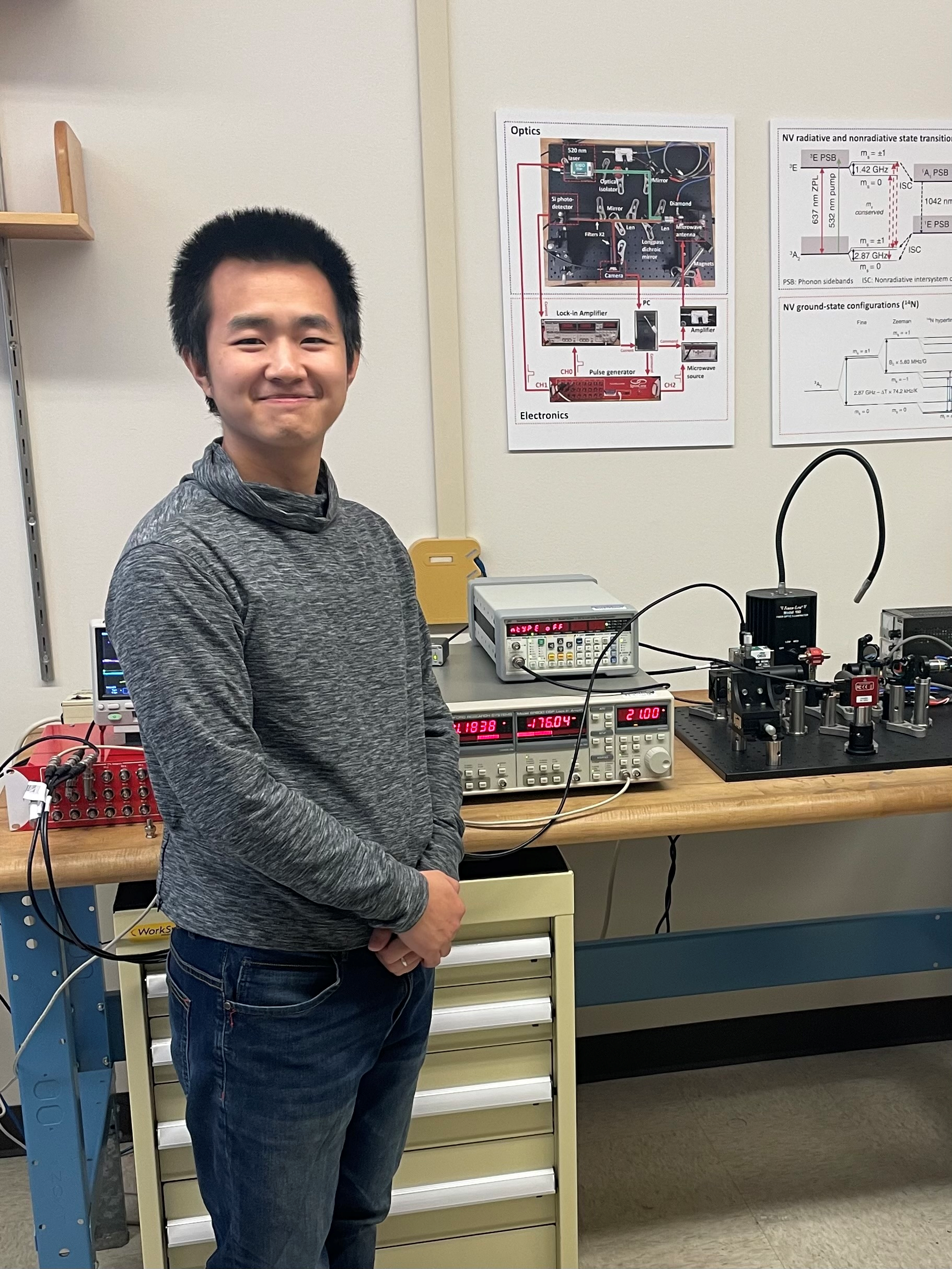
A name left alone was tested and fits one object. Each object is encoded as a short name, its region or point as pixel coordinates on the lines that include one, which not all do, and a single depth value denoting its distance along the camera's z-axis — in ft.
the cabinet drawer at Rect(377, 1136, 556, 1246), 4.45
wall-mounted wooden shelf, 5.15
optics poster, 6.16
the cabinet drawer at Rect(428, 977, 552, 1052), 4.35
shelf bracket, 5.18
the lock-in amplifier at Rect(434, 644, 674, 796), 4.50
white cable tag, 4.15
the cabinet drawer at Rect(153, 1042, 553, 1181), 4.40
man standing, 2.79
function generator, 4.76
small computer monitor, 4.61
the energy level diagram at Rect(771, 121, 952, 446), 6.49
